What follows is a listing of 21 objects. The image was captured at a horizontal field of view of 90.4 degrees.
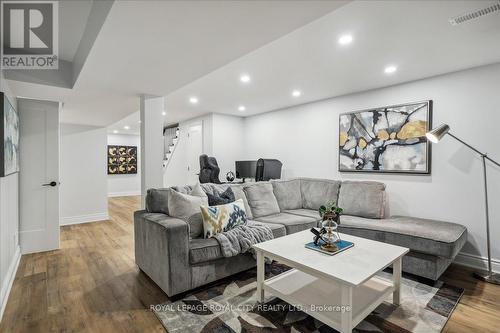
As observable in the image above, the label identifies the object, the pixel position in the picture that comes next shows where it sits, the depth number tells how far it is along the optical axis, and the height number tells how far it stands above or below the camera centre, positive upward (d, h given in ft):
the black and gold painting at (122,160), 28.40 +0.62
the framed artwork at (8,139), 6.77 +0.84
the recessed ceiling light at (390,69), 9.46 +3.74
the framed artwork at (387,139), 10.63 +1.22
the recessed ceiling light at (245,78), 10.62 +3.82
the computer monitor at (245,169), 15.92 -0.24
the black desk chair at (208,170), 15.24 -0.29
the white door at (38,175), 11.14 -0.45
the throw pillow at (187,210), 8.07 -1.47
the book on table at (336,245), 6.65 -2.28
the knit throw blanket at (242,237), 7.67 -2.38
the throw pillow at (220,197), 8.98 -1.20
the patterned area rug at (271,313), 5.96 -3.89
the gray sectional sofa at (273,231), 7.14 -2.30
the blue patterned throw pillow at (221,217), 8.00 -1.77
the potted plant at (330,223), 6.80 -1.67
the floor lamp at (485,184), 8.57 -0.69
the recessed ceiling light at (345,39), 7.09 +3.69
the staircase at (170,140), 24.28 +2.56
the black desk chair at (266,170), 14.67 -0.28
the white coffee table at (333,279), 5.33 -2.85
